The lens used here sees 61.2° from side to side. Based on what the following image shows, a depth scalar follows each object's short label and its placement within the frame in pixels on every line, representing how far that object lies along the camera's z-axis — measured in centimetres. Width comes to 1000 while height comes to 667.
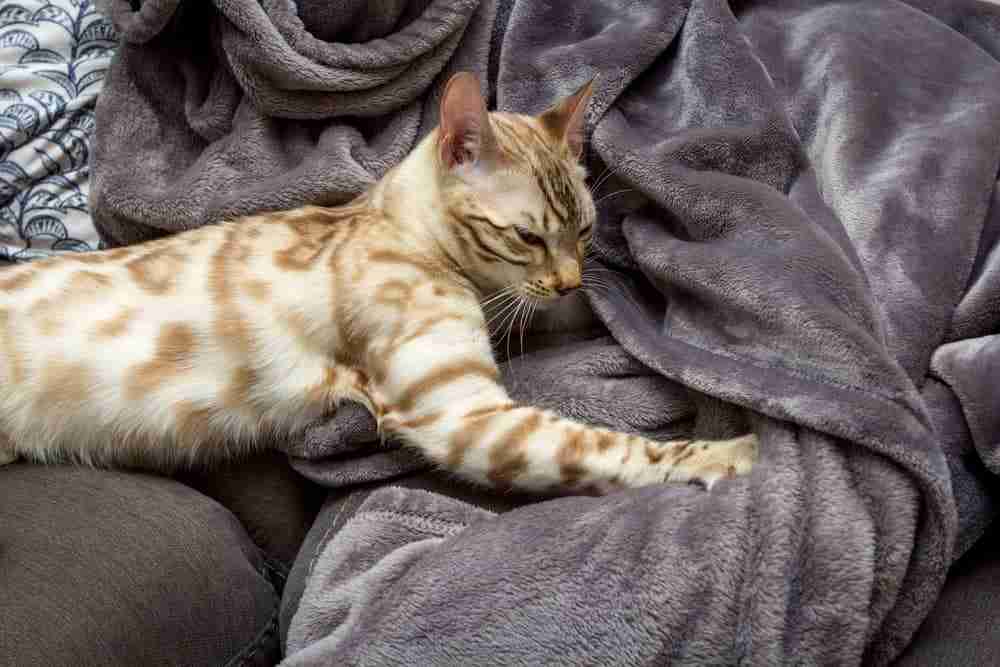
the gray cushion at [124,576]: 92
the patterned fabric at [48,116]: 145
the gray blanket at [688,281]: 85
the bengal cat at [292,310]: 117
